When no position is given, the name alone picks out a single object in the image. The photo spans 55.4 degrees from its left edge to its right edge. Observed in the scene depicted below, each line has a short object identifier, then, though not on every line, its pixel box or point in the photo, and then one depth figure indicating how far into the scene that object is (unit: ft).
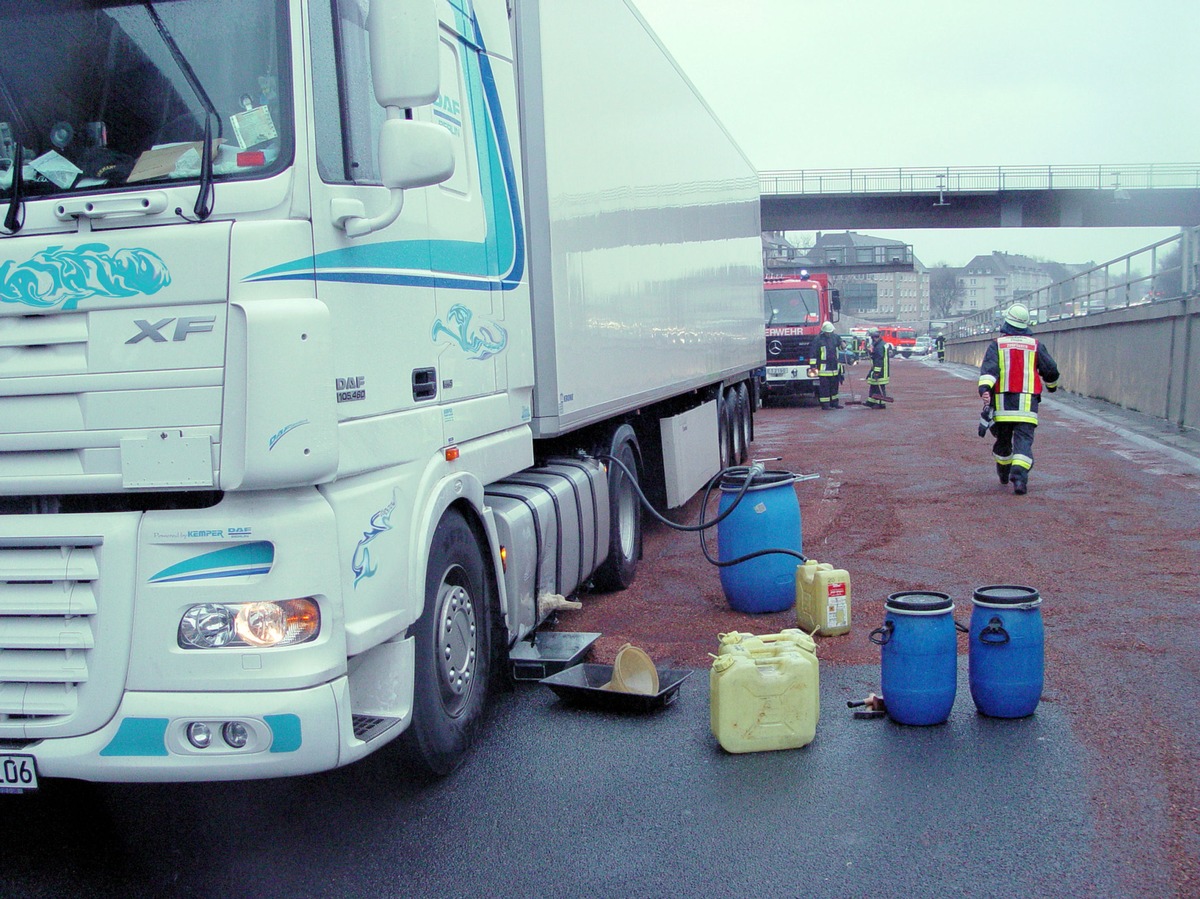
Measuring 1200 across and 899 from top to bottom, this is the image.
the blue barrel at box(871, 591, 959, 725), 15.44
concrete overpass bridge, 158.92
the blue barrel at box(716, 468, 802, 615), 22.08
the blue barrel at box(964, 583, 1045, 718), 15.55
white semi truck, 10.83
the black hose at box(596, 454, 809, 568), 21.34
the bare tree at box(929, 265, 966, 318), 536.01
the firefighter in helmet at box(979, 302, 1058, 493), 36.63
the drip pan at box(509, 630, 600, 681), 18.04
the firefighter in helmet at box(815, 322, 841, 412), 85.61
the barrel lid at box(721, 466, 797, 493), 22.15
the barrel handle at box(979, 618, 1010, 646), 15.46
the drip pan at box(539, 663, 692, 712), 16.70
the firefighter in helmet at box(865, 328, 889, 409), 82.64
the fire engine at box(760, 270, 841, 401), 88.33
